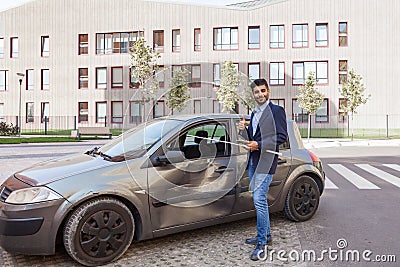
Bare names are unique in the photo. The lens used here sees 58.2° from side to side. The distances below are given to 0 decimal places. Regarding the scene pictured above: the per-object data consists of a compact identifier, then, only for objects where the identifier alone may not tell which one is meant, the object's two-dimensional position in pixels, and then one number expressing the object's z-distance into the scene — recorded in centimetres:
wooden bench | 2514
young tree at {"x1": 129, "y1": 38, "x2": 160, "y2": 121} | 3014
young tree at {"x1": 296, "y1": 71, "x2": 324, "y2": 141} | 2897
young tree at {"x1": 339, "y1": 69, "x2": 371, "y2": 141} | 2889
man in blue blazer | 406
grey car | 363
